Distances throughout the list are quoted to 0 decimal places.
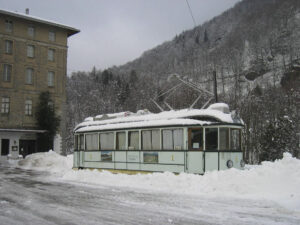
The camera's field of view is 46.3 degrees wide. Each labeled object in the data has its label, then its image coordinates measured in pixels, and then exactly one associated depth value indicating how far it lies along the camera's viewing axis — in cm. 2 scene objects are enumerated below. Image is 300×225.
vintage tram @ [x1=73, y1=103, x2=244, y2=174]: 1490
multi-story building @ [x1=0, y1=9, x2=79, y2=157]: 3922
